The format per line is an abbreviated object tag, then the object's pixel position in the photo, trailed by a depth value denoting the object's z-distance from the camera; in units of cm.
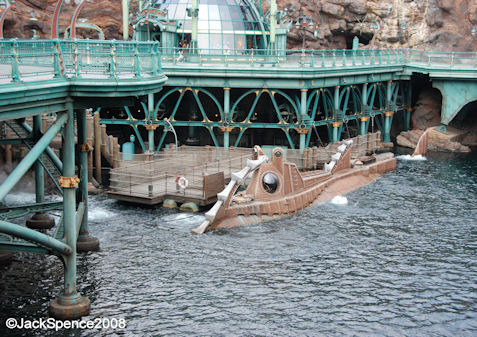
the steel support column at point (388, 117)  5925
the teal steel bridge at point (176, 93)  2111
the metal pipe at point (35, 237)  1917
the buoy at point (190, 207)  3666
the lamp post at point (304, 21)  5510
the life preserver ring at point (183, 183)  3790
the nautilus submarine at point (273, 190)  3375
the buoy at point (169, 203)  3731
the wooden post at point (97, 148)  4191
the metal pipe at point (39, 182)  3003
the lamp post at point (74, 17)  2407
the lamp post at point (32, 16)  5368
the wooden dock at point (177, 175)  3725
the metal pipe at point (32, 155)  1878
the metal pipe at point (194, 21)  4800
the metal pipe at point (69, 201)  2128
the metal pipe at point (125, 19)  5225
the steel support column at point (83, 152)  2650
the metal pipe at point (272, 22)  5038
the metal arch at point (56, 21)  2338
